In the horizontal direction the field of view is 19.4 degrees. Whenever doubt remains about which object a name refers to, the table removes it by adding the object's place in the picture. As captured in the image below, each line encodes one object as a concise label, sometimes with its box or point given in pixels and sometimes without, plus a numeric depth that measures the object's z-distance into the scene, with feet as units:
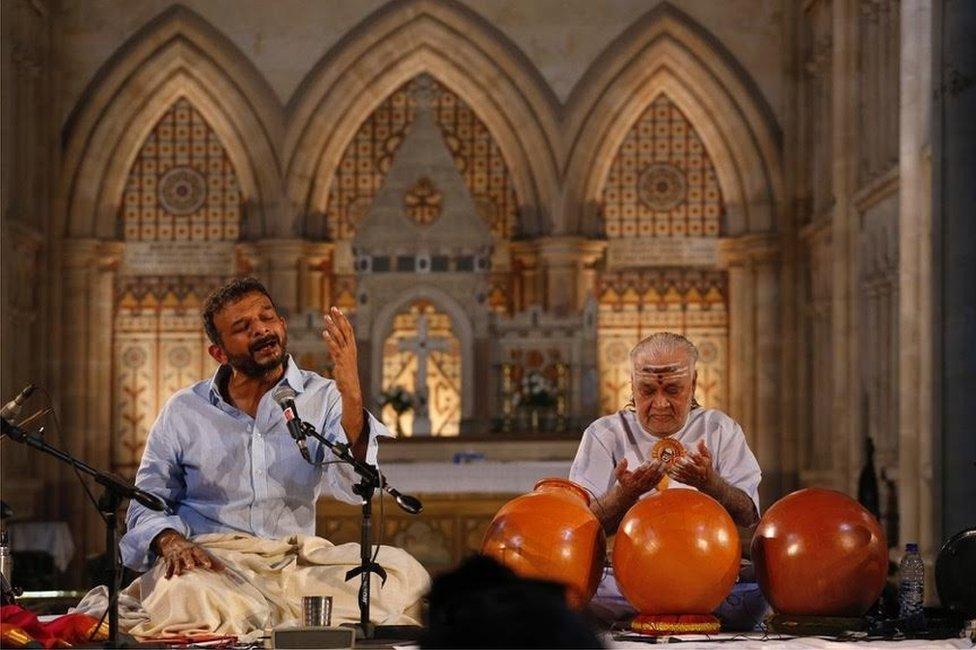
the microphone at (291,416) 24.39
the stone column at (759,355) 79.54
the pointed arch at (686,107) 80.85
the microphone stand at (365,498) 24.58
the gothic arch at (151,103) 81.70
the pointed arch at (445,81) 81.58
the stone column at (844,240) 70.04
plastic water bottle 27.04
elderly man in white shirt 27.84
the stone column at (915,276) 53.64
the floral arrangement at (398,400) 74.03
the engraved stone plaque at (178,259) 83.70
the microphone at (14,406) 23.35
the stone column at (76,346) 80.76
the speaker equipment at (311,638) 23.84
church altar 56.58
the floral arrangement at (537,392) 75.09
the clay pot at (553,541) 26.04
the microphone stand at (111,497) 23.04
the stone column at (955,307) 45.89
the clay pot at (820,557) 26.55
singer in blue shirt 28.12
